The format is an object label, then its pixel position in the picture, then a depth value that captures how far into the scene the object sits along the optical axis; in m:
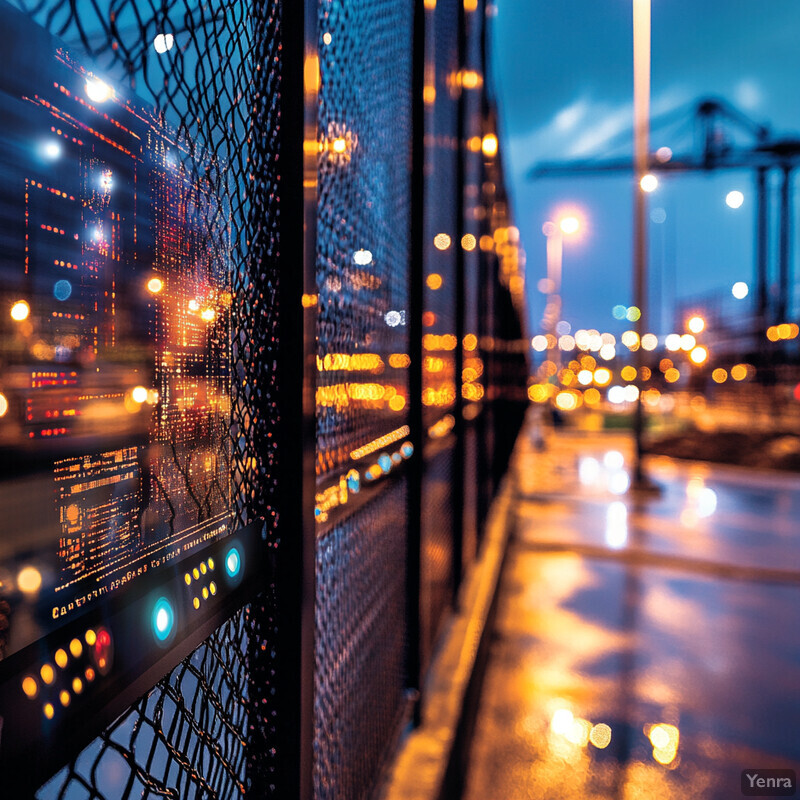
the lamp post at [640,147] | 11.07
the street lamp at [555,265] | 22.16
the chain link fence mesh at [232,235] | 0.72
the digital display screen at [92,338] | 0.52
